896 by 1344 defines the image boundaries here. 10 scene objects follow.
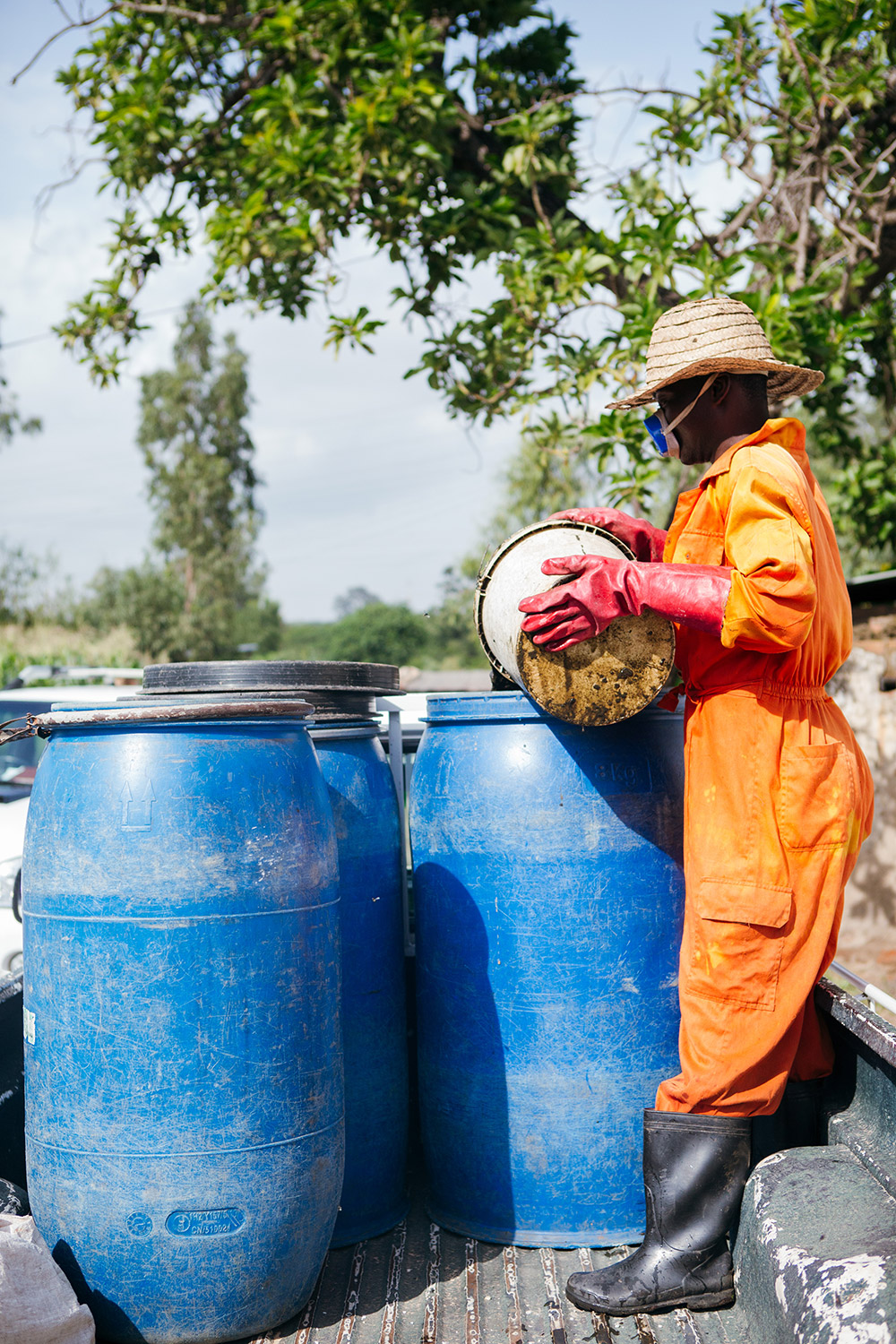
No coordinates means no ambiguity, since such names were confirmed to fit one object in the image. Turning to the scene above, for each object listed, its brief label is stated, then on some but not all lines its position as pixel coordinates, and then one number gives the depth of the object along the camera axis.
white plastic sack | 1.83
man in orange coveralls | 2.18
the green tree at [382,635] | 40.44
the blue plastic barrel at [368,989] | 2.67
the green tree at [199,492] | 37.94
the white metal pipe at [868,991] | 2.44
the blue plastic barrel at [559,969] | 2.54
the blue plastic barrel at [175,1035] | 2.07
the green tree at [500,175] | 5.04
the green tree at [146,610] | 38.38
